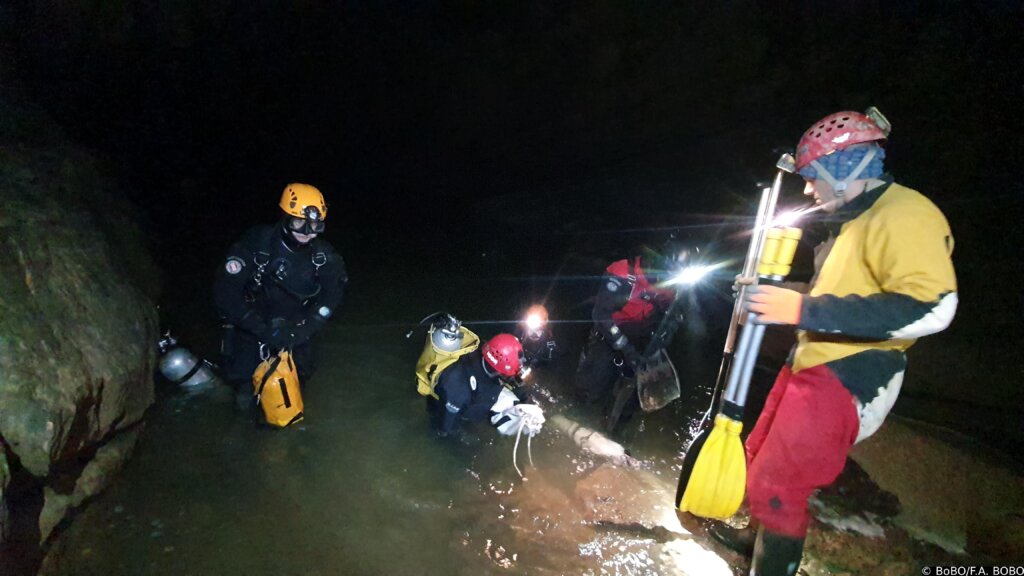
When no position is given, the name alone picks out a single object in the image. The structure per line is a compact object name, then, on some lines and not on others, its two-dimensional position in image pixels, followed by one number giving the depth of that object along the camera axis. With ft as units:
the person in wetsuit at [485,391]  14.57
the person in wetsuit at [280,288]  15.14
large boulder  8.84
